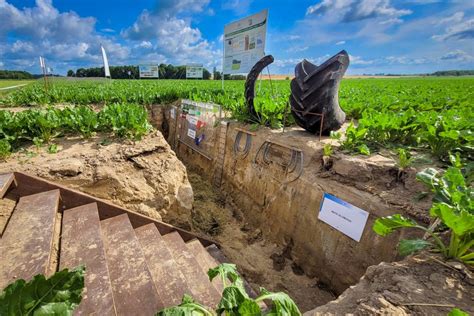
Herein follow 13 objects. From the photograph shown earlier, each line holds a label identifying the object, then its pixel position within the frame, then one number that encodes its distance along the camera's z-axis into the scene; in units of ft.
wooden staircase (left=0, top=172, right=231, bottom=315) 5.59
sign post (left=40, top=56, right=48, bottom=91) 32.91
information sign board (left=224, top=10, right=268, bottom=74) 22.93
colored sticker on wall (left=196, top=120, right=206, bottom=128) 21.91
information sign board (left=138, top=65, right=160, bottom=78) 65.85
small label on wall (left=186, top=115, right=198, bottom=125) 22.99
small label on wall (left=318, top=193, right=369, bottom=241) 8.77
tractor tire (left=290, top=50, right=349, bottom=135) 12.06
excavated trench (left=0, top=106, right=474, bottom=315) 5.17
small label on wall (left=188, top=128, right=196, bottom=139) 23.12
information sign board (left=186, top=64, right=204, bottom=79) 48.97
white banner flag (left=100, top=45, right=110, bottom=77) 68.85
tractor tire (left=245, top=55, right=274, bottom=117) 17.33
